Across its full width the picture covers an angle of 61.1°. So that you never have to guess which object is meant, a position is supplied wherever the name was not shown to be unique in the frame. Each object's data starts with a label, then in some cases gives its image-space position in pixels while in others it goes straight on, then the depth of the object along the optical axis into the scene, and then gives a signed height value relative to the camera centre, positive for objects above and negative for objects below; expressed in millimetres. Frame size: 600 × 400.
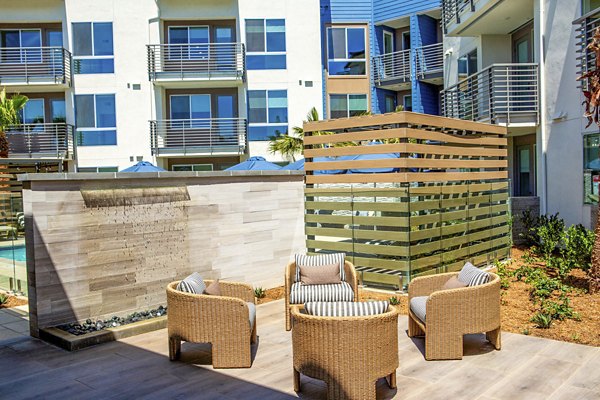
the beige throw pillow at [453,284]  5895 -1229
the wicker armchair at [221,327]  5418 -1510
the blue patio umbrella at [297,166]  14297 +504
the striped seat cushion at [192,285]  5762 -1138
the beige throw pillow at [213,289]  5967 -1224
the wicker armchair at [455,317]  5383 -1485
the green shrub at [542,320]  6277 -1794
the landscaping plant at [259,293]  8607 -1854
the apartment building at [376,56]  23328 +5874
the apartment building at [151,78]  21562 +4643
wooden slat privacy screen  8227 -316
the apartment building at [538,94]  11477 +2232
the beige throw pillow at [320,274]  7152 -1292
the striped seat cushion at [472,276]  5734 -1129
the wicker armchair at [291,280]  6781 -1368
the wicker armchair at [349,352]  4410 -1496
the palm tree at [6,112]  18692 +3033
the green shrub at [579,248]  9164 -1341
